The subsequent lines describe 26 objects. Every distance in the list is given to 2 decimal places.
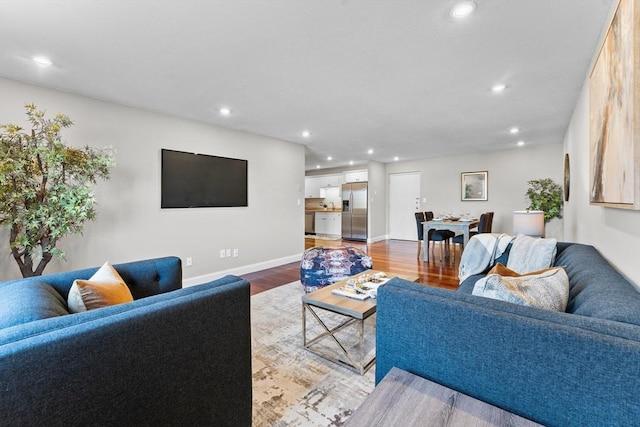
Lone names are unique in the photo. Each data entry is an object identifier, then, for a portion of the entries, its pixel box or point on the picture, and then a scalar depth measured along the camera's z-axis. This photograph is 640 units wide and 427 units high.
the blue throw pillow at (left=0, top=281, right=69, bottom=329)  0.93
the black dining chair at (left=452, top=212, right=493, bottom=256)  5.31
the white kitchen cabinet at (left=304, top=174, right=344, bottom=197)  9.36
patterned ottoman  3.36
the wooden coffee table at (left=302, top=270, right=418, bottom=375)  1.93
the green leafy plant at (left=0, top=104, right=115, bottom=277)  2.20
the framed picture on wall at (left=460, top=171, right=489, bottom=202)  6.79
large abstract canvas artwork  1.16
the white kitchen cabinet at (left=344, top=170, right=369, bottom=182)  8.56
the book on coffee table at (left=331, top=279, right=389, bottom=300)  2.19
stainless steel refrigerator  7.96
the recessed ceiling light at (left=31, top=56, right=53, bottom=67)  2.28
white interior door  8.04
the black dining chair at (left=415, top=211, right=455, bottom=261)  5.38
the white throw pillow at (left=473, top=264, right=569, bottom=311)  1.15
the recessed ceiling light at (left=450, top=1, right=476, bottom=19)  1.70
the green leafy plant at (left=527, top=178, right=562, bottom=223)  5.60
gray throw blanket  2.77
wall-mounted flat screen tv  3.71
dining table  5.14
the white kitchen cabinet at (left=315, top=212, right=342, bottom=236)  9.01
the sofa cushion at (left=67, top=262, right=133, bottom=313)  1.27
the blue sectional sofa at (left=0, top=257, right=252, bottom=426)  0.74
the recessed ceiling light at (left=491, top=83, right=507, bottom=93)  2.88
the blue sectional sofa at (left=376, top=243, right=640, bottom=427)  0.75
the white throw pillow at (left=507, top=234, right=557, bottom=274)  2.15
